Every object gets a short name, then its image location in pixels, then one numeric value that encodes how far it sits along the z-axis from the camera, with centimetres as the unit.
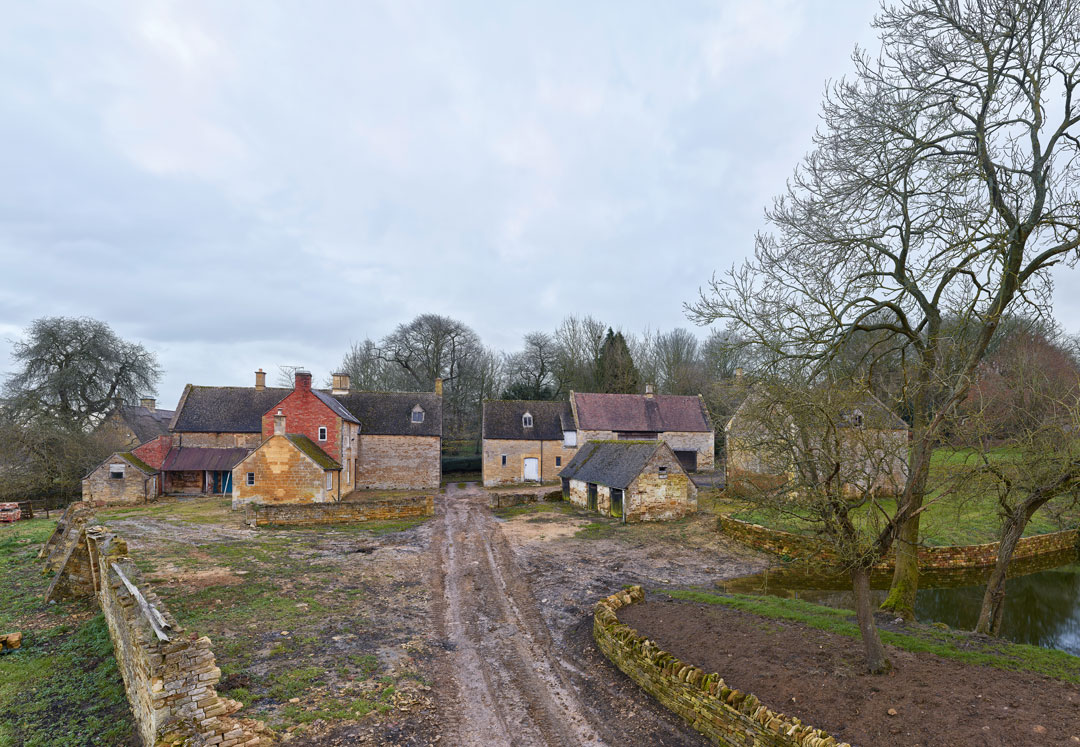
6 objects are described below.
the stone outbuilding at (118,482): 2839
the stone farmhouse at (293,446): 2492
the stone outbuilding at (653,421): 3775
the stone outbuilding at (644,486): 2286
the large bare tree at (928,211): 862
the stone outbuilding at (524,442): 3684
